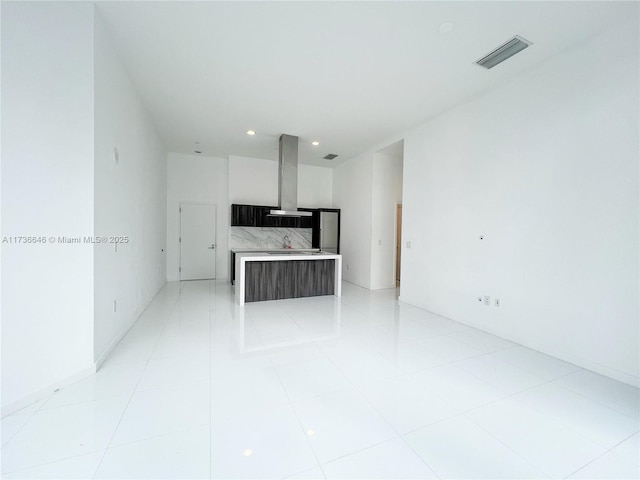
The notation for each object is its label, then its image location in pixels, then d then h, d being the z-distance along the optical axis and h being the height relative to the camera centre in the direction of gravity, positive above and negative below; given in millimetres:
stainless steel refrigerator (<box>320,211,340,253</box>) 6960 +53
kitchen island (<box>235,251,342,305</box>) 4570 -795
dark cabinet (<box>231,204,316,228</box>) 6219 +334
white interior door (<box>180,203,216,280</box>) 6367 -236
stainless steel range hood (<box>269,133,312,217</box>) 5031 +1083
